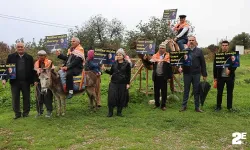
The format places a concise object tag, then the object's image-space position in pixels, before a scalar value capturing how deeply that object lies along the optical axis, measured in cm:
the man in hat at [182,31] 1151
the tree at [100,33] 4144
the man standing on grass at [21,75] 935
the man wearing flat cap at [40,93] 909
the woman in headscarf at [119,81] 941
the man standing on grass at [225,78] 982
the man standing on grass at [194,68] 970
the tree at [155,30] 3312
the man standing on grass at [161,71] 1025
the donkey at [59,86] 883
